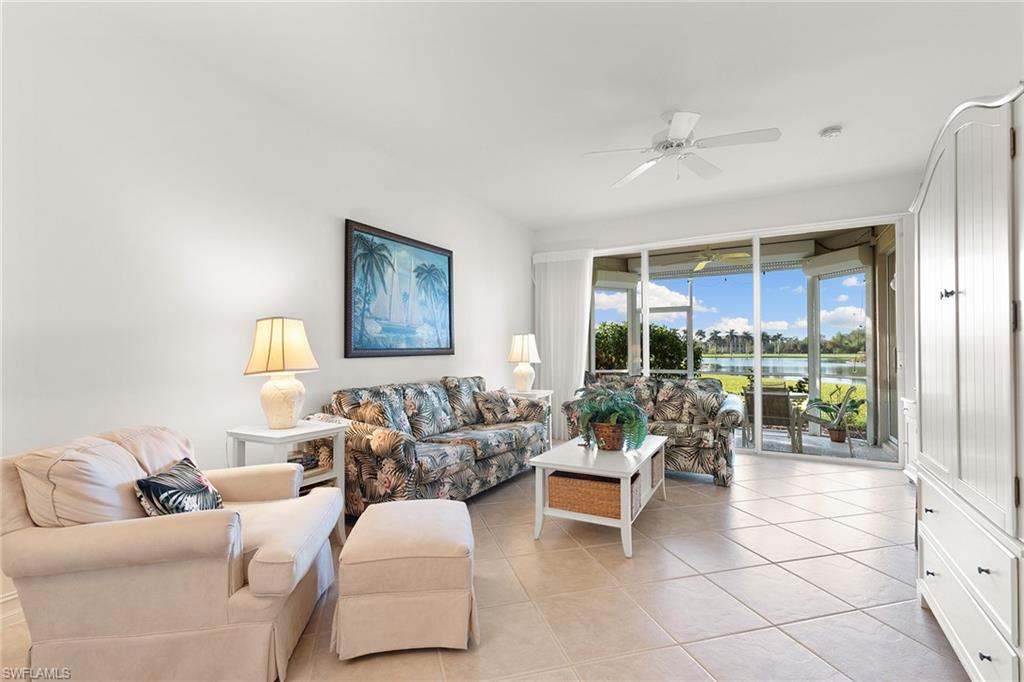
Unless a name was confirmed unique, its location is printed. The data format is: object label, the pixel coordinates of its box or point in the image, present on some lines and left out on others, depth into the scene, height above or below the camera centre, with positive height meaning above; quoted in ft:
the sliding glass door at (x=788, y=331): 15.85 +0.58
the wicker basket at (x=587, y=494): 9.07 -2.79
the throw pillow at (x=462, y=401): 14.11 -1.57
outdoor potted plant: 16.08 -2.03
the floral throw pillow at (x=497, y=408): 14.58 -1.82
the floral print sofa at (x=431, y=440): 9.66 -2.21
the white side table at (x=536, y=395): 16.76 -1.66
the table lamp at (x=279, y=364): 8.67 -0.32
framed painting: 12.14 +1.38
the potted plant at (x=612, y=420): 9.83 -1.48
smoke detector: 11.64 +5.17
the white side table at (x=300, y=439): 8.29 -1.61
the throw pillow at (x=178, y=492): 5.74 -1.79
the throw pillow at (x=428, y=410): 12.30 -1.65
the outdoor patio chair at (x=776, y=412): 16.81 -2.23
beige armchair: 4.93 -2.44
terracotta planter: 16.16 -2.89
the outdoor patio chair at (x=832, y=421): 16.14 -2.41
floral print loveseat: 13.23 -2.06
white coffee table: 8.82 -2.28
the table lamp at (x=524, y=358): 17.48 -0.39
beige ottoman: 5.75 -2.94
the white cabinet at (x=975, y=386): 4.40 -0.40
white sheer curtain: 20.02 +1.05
